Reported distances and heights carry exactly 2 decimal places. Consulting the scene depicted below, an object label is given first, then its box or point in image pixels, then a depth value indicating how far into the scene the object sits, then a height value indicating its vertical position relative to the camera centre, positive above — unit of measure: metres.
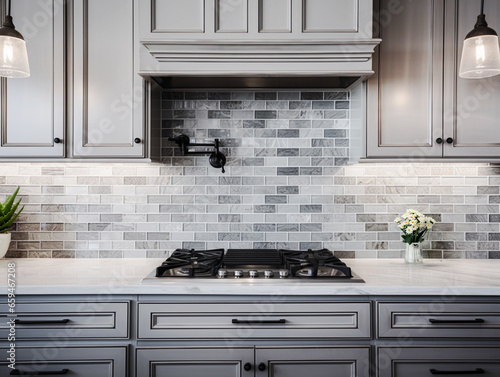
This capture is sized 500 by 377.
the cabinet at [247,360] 1.75 -0.74
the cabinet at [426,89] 2.07 +0.53
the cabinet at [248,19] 1.98 +0.85
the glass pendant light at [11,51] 1.68 +0.58
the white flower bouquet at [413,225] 2.19 -0.18
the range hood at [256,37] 1.96 +0.75
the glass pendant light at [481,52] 1.71 +0.60
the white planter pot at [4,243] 2.27 -0.30
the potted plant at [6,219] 2.28 -0.17
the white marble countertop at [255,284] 1.74 -0.41
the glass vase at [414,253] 2.25 -0.35
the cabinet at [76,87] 2.06 +0.53
